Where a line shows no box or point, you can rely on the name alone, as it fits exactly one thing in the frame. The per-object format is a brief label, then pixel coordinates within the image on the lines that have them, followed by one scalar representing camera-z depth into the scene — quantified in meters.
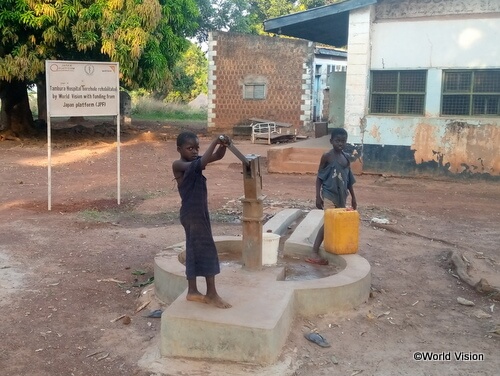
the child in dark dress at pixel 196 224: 4.22
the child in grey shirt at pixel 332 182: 5.89
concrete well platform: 3.89
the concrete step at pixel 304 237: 6.14
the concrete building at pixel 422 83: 12.24
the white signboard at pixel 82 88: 9.02
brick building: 23.59
